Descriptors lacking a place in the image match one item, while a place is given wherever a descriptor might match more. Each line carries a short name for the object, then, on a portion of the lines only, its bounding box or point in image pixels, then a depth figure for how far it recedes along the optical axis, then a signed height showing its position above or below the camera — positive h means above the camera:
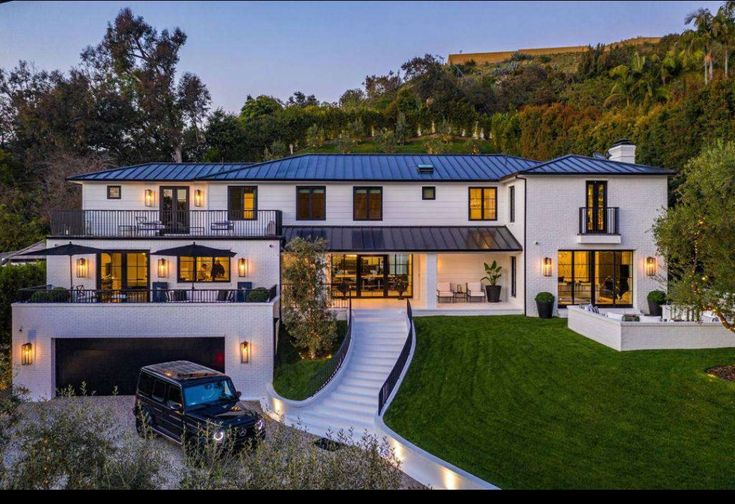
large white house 16.17 +0.15
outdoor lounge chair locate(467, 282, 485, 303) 22.47 -1.94
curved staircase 13.22 -4.10
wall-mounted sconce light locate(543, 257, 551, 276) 20.33 -0.76
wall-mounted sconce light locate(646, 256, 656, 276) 20.27 -0.65
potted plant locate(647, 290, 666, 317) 19.34 -2.06
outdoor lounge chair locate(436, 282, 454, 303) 22.31 -1.95
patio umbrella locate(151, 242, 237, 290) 16.94 -0.10
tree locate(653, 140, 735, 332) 12.39 +0.20
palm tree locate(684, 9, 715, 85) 34.59 +16.03
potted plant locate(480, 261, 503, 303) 22.02 -1.51
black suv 11.33 -3.89
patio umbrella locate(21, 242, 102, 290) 16.36 -0.04
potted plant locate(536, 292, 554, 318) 19.69 -2.22
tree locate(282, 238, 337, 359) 16.58 -1.94
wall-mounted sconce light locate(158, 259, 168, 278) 18.89 -0.73
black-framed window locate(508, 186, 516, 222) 21.69 +2.21
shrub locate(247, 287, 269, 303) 16.42 -1.62
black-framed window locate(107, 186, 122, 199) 21.73 +2.60
